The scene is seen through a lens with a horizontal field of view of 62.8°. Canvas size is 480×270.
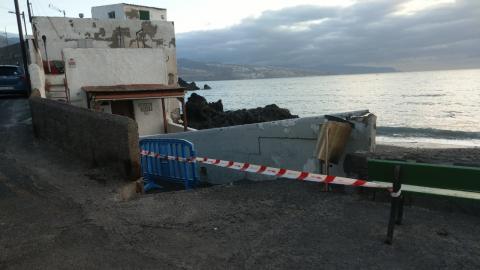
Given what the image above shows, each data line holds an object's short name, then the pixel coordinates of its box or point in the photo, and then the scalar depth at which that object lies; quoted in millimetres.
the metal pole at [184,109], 19781
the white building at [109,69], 19688
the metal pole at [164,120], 21644
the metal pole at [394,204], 4547
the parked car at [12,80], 20844
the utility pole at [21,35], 23516
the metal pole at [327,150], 6617
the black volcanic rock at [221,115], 35844
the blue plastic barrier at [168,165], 9148
